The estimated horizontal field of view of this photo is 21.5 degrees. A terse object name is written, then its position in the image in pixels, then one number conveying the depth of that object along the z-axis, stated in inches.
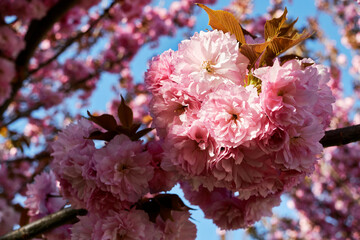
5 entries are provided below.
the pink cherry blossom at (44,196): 31.4
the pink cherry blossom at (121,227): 26.5
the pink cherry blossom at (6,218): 101.7
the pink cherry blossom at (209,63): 25.6
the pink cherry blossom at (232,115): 24.8
